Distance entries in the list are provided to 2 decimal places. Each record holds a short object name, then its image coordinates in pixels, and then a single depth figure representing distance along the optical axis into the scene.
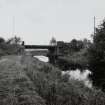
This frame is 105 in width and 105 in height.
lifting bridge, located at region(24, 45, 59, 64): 40.27
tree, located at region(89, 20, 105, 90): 16.73
